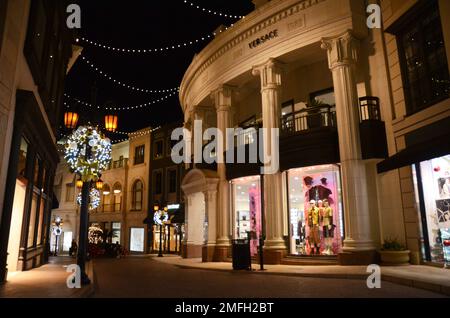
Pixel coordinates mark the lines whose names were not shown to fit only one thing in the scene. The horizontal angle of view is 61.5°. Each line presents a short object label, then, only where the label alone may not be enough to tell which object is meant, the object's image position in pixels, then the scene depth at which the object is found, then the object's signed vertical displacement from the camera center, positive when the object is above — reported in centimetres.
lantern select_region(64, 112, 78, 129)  1127 +347
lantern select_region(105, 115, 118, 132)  1191 +355
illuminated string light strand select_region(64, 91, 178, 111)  1104 +390
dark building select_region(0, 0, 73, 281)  958 +366
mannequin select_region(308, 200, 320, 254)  1549 +26
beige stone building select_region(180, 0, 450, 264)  1359 +406
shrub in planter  1272 -61
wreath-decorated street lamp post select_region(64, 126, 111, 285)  979 +205
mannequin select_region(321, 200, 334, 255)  1524 +28
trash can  1380 -66
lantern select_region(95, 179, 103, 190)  2359 +325
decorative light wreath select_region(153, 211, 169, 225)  2855 +147
